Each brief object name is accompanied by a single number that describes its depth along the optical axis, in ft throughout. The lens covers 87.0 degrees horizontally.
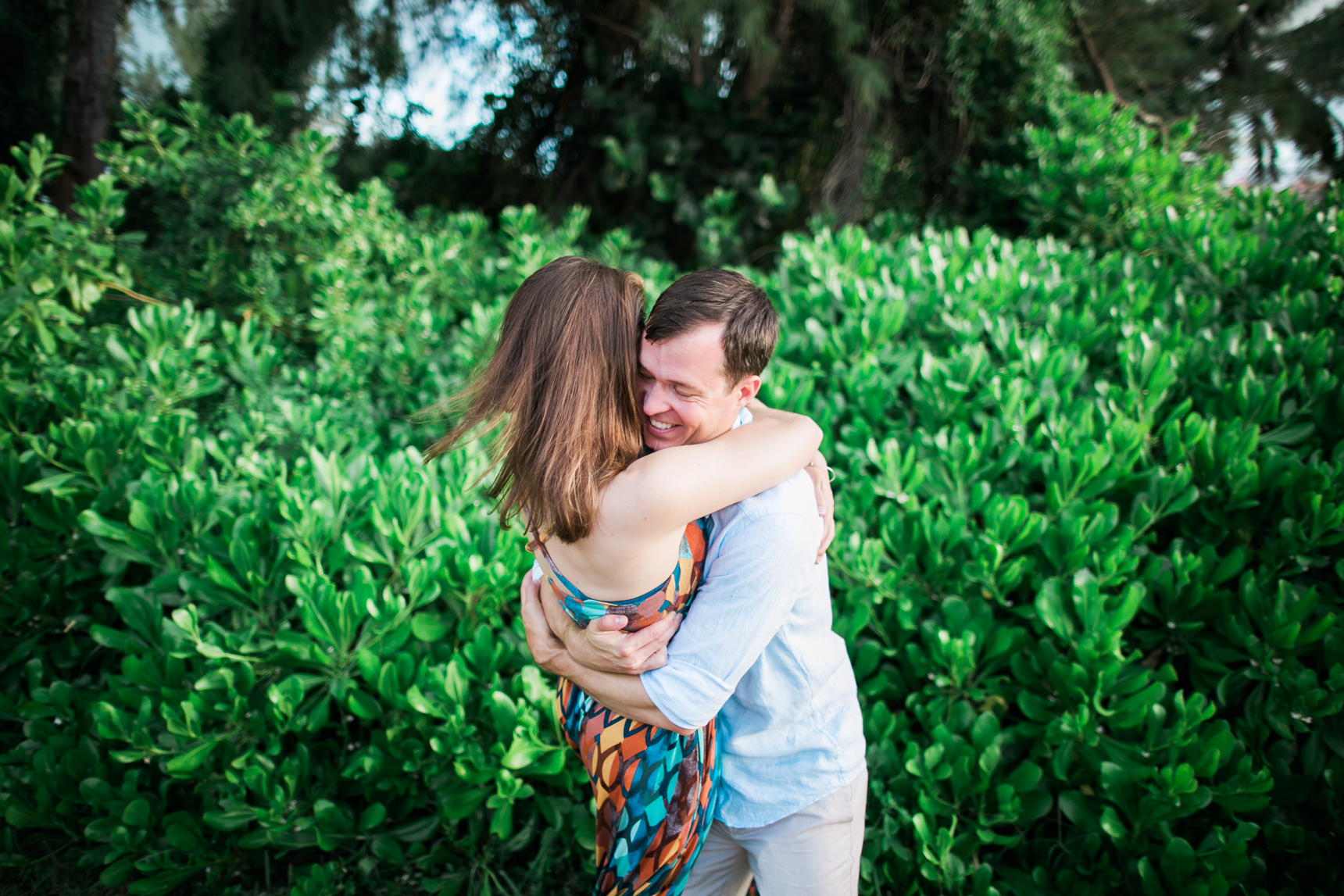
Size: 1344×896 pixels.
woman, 3.87
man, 4.00
